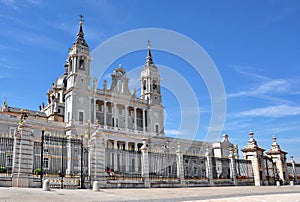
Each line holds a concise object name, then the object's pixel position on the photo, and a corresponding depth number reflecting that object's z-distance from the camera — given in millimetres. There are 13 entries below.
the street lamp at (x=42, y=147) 16578
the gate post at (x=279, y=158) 31203
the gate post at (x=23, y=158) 15828
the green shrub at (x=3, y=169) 17577
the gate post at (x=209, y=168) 24936
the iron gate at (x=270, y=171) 30156
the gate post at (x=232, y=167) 27438
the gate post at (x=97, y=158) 18391
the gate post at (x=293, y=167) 34888
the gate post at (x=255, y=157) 28550
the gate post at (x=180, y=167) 22500
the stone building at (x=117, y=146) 17859
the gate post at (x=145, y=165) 20312
